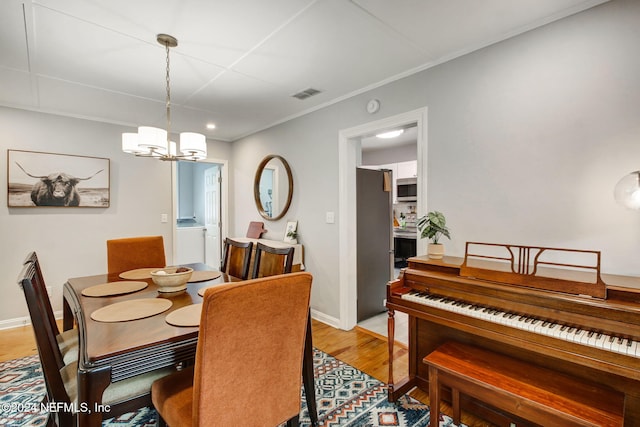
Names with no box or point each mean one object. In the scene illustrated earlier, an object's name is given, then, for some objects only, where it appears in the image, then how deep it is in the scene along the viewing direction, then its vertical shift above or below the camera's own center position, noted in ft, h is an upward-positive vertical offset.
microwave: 18.66 +1.26
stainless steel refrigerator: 11.01 -1.09
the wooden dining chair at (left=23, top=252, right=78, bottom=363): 4.83 -2.31
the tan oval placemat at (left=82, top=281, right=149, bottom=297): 6.26 -1.69
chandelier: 6.41 +1.54
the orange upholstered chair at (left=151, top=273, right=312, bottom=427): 3.48 -1.93
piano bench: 4.02 -2.69
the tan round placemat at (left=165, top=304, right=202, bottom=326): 4.69 -1.73
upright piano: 4.21 -1.76
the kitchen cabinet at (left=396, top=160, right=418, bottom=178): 18.67 +2.53
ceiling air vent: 9.64 +3.85
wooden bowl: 6.25 -1.47
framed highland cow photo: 10.91 +1.22
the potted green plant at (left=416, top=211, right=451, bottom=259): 6.63 -0.49
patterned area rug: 5.98 -4.18
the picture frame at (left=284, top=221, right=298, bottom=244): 12.17 -0.92
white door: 16.96 -0.32
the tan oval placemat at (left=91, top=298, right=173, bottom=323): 4.92 -1.72
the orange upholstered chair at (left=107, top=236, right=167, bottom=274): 8.96 -1.31
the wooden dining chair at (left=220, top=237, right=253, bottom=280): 8.72 -1.47
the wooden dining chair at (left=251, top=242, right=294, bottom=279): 7.17 -1.29
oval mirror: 12.60 +1.03
